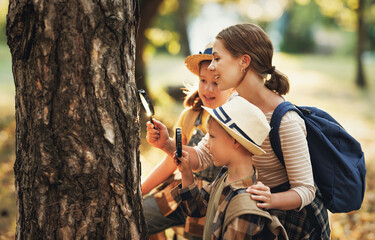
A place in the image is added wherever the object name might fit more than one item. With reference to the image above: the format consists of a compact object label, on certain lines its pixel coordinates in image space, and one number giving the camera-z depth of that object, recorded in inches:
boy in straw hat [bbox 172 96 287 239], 73.0
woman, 83.3
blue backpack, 86.7
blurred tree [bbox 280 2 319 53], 1208.8
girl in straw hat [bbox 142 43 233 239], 110.7
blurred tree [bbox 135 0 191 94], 312.0
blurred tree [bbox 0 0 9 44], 354.5
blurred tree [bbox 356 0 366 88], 617.4
